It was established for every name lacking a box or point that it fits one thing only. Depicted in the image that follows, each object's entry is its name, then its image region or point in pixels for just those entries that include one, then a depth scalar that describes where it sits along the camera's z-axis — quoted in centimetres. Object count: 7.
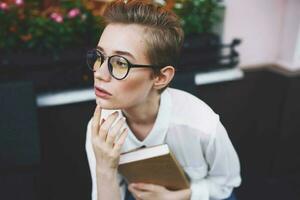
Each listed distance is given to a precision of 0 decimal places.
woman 89
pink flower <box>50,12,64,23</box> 168
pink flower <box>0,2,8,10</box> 159
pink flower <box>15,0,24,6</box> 162
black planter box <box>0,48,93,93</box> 162
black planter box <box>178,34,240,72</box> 192
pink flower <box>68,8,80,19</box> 172
